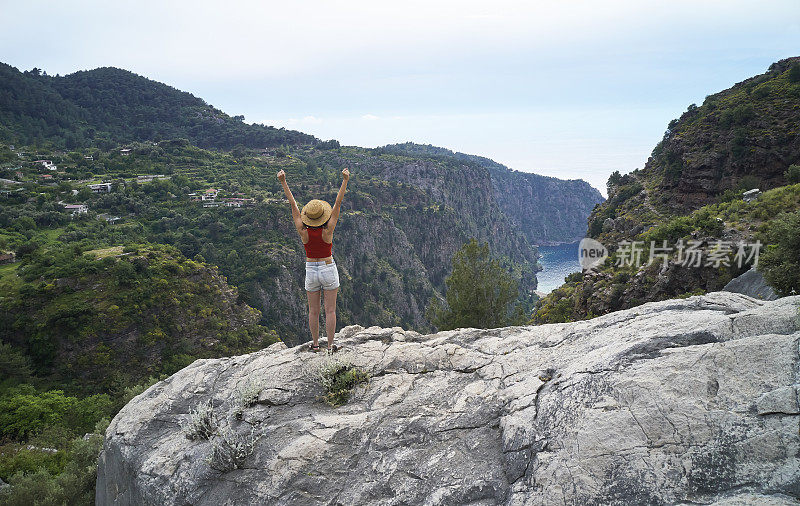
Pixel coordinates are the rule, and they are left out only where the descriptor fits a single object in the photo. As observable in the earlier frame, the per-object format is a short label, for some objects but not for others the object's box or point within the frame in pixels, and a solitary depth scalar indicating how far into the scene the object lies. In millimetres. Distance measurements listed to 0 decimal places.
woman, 7996
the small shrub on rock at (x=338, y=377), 7141
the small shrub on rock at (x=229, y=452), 6031
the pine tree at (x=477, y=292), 20578
